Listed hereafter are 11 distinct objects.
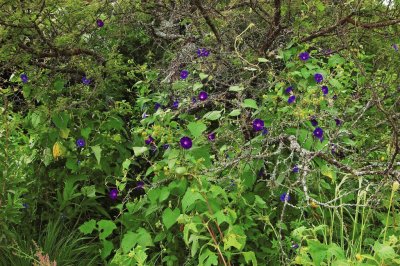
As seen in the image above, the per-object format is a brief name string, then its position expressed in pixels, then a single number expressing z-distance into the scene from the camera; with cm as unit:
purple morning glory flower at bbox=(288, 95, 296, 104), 263
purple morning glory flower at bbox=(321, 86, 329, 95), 282
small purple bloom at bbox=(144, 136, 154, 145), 257
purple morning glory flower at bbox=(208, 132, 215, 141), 260
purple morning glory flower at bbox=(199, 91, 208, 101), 280
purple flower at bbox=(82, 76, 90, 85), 316
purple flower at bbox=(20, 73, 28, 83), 298
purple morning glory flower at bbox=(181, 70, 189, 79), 294
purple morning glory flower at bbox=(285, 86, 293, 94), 272
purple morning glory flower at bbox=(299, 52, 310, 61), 285
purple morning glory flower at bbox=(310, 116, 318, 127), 267
